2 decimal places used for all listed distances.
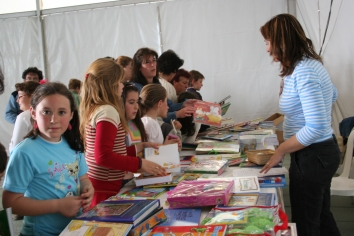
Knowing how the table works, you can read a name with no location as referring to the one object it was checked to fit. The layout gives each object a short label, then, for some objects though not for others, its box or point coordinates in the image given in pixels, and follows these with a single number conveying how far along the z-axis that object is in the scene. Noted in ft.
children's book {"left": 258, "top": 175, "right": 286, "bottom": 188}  5.90
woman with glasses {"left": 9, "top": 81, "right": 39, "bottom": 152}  9.46
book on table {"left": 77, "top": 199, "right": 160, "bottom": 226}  4.15
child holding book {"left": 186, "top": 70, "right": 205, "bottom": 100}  18.02
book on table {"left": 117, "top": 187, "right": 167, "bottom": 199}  5.81
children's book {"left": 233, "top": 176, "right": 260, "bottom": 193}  5.52
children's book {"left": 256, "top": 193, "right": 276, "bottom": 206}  4.92
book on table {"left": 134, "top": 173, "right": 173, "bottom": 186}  6.30
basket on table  7.26
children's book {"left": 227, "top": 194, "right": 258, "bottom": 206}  4.96
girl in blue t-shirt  4.52
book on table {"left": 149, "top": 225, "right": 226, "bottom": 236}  3.91
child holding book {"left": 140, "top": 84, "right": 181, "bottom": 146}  8.62
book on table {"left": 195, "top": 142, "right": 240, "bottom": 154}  8.98
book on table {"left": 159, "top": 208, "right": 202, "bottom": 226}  4.58
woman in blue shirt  5.88
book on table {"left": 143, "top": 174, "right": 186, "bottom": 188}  6.22
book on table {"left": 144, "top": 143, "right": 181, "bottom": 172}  6.70
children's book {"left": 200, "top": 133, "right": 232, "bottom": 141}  10.67
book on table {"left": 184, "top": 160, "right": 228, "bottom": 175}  7.03
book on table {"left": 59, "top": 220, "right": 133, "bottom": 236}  3.85
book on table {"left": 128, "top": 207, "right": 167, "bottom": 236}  4.06
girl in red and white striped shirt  6.28
